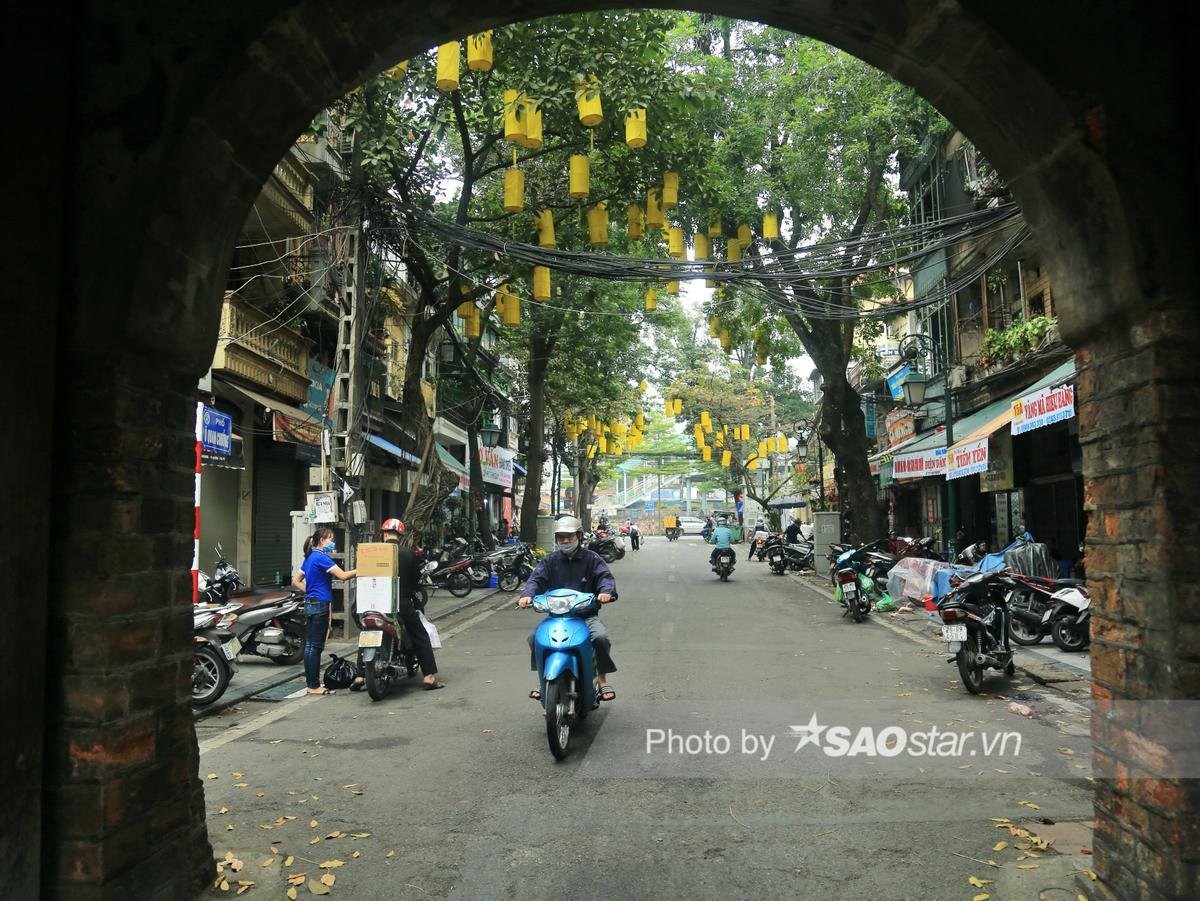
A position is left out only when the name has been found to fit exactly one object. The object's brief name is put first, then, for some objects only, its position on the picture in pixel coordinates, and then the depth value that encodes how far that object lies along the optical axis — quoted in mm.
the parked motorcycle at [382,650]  8062
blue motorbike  5977
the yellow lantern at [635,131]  8680
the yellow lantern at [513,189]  10102
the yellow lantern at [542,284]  12406
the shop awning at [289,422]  15131
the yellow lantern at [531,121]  8719
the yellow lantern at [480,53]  7848
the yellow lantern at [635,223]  11875
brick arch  3316
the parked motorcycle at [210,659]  7945
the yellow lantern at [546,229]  11773
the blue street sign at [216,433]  12375
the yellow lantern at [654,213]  11516
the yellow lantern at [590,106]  8508
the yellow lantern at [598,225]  10844
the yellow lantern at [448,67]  8133
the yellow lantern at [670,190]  10797
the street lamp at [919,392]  16281
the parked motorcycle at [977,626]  8047
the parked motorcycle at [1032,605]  10266
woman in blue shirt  8648
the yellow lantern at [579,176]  9828
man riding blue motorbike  6980
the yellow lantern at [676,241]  11458
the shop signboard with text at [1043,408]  10938
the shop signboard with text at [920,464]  17328
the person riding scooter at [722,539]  21906
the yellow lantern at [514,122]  8727
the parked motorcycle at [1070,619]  9898
